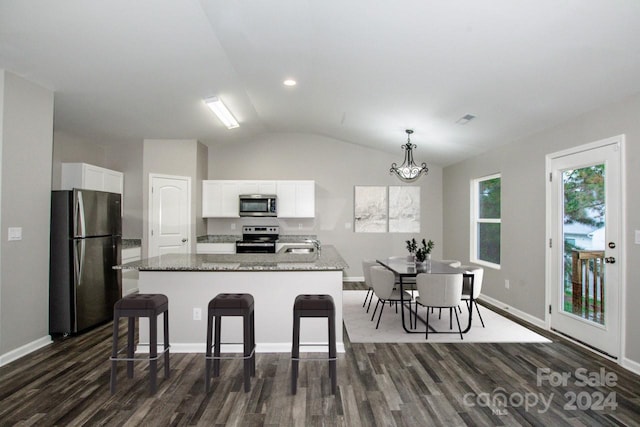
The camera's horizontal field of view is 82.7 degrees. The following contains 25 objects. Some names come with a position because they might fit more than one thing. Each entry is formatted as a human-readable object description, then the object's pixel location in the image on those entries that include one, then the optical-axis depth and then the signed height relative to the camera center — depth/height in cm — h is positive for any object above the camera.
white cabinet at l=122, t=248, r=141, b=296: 523 -85
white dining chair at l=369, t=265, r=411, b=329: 414 -78
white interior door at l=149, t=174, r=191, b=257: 584 +6
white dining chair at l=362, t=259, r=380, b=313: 465 -69
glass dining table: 403 -60
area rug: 383 -127
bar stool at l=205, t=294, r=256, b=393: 264 -78
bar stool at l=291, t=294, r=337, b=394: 260 -76
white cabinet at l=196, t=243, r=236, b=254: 629 -51
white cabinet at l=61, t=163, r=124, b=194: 486 +56
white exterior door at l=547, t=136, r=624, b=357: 326 -25
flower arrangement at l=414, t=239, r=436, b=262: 449 -43
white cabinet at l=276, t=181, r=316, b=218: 657 +34
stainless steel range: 667 -28
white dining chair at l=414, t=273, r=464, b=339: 375 -74
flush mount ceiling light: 445 +143
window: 543 -4
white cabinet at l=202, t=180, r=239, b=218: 654 +32
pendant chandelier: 518 +68
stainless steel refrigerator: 376 -48
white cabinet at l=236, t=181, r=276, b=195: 654 +55
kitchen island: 344 -77
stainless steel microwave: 635 +23
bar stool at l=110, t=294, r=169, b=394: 260 -75
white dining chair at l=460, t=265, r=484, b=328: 412 -69
